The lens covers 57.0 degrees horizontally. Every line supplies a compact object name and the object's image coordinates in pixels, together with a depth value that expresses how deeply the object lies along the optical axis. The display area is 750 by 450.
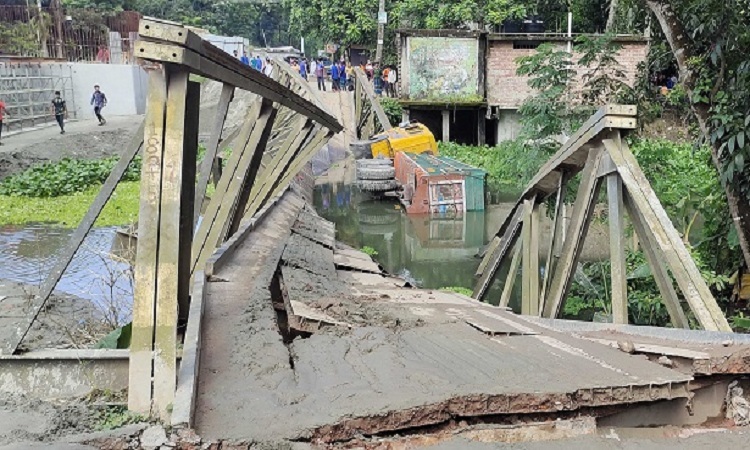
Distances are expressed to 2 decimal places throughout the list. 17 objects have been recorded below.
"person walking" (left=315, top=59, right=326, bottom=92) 31.17
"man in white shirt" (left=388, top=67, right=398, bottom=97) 27.23
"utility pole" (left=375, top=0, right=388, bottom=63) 26.98
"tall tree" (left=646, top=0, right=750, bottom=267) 6.06
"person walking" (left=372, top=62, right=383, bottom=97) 28.35
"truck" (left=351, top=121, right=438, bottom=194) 18.73
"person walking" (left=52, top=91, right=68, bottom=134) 21.95
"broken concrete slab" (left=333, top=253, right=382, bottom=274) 6.66
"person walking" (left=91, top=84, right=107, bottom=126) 24.51
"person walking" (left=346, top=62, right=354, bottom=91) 31.10
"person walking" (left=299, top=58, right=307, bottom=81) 32.03
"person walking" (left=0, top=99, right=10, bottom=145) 18.46
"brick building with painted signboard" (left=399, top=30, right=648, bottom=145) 22.59
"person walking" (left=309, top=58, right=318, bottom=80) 33.11
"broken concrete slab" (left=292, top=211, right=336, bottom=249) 7.94
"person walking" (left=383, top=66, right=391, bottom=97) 27.60
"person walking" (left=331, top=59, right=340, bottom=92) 30.43
